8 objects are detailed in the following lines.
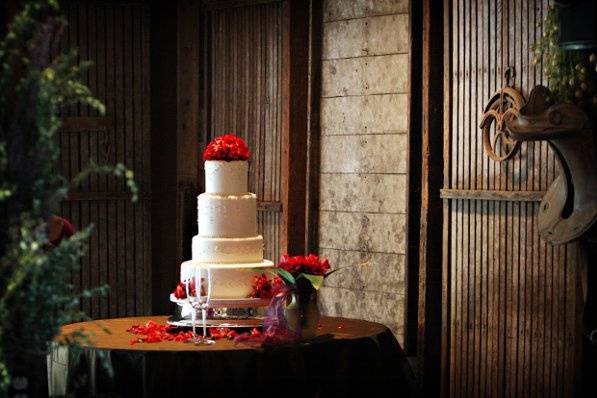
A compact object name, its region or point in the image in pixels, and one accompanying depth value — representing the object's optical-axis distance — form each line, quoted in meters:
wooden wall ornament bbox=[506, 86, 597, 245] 5.82
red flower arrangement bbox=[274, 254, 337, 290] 6.36
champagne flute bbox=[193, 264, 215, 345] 6.62
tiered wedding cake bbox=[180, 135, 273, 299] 6.86
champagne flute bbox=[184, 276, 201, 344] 6.37
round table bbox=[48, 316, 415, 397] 5.95
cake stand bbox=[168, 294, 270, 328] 6.68
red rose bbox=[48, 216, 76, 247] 6.81
